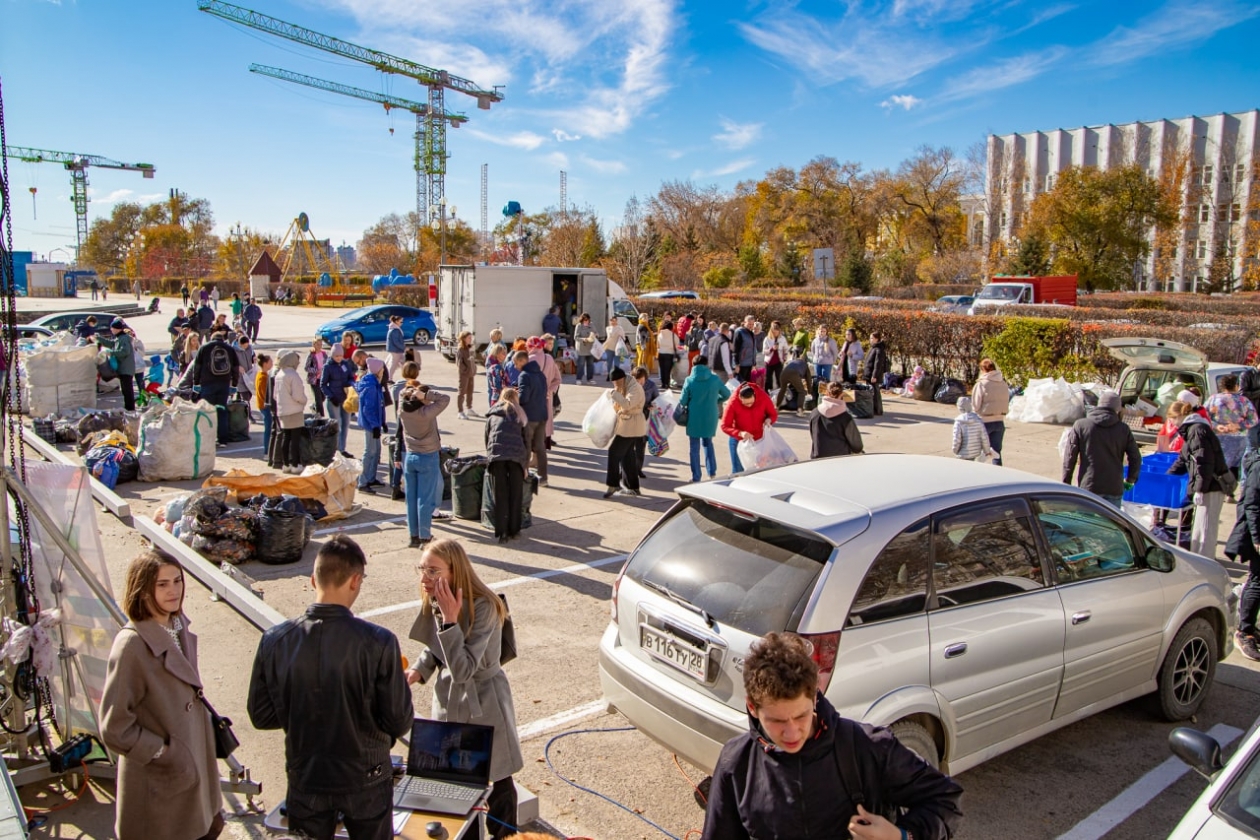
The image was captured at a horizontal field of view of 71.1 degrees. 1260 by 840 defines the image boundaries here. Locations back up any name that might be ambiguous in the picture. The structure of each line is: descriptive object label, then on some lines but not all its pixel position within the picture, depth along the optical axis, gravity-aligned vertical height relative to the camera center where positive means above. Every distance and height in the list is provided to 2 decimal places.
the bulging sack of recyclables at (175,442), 11.35 -1.78
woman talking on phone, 3.74 -1.48
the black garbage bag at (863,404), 17.27 -1.66
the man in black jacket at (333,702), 3.15 -1.42
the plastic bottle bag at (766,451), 10.29 -1.57
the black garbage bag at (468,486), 9.82 -1.95
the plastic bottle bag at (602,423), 12.02 -1.50
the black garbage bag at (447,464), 10.35 -1.81
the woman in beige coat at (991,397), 10.77 -0.91
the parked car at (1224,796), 2.91 -1.59
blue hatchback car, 27.79 -0.55
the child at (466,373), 15.49 -1.13
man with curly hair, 2.38 -1.26
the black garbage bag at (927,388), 19.62 -1.49
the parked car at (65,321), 22.23 -0.52
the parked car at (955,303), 32.23 +0.74
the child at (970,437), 10.15 -1.33
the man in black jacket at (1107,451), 8.10 -1.16
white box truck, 23.67 +0.33
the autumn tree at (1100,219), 46.50 +5.62
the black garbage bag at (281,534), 8.36 -2.16
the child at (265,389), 13.10 -1.25
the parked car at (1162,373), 12.64 -0.70
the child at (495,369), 13.58 -0.91
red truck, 33.46 +1.24
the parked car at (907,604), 4.08 -1.42
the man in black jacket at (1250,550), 6.63 -1.70
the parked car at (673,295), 36.89 +0.91
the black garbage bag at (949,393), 19.12 -1.55
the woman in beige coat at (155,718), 3.29 -1.57
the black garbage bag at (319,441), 12.15 -1.86
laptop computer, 3.64 -1.84
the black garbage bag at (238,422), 14.35 -1.90
